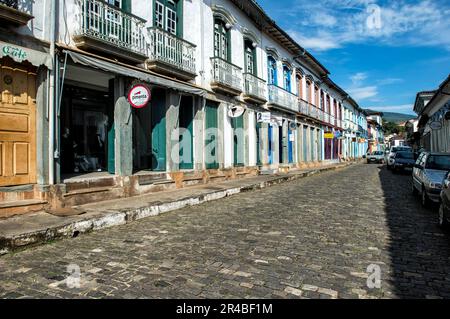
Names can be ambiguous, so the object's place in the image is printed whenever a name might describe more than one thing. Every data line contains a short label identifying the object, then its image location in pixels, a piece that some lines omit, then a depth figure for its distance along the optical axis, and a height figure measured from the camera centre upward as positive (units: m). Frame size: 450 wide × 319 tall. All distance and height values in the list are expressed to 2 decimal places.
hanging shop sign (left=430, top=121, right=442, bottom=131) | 20.36 +1.84
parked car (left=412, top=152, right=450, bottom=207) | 8.07 -0.48
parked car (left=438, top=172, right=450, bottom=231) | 5.84 -0.89
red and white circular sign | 8.85 +1.64
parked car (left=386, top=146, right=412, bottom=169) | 23.30 -0.32
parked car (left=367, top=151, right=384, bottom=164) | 38.12 -0.06
